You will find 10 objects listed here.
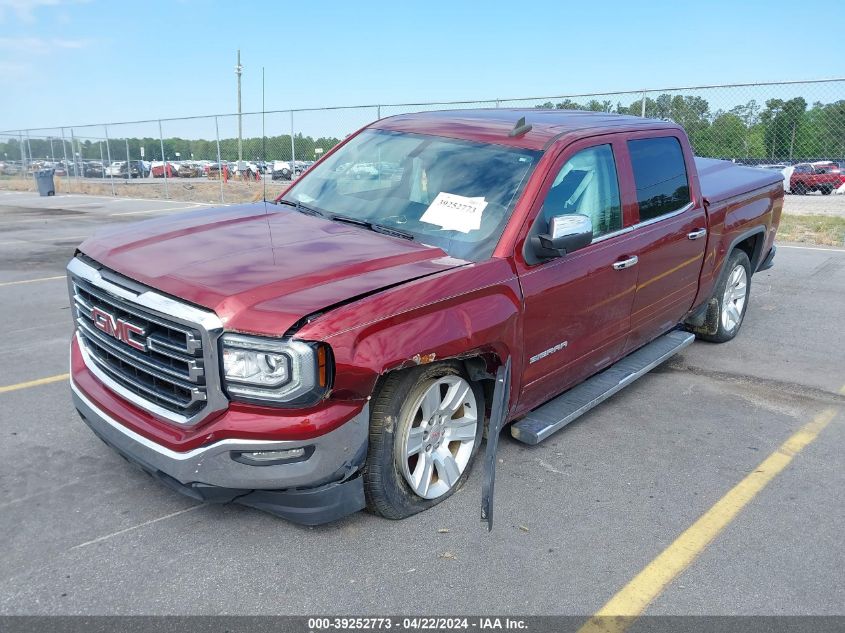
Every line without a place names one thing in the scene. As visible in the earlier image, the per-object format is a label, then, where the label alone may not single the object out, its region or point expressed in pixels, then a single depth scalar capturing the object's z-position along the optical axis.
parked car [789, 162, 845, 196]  16.95
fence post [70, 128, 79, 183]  29.31
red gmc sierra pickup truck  2.81
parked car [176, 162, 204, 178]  26.38
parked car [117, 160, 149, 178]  28.66
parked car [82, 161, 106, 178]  29.77
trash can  24.31
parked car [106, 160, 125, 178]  28.36
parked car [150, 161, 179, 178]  27.31
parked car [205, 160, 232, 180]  21.89
